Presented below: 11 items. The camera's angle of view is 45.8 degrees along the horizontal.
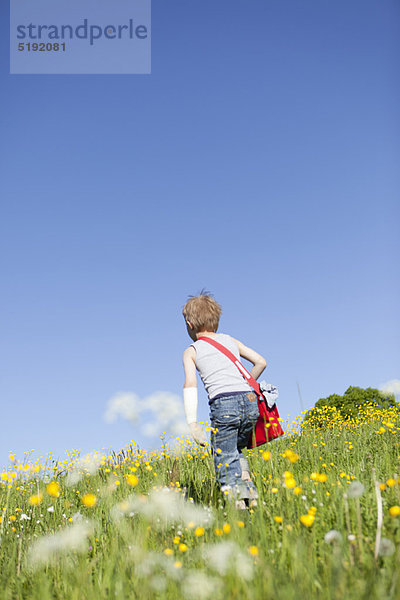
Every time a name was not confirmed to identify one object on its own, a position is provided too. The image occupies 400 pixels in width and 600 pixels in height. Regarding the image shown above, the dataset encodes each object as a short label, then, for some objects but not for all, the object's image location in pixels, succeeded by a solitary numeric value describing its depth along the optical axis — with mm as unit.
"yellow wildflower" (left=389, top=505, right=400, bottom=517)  2221
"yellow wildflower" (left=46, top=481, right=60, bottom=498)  2924
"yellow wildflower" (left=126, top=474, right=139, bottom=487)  2893
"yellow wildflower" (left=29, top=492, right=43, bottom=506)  3270
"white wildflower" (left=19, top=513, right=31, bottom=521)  4502
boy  4340
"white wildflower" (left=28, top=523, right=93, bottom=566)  3016
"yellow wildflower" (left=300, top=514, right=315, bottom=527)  2303
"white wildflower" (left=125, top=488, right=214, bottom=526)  3287
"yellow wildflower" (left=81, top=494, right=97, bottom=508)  2717
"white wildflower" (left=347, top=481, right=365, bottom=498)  2314
